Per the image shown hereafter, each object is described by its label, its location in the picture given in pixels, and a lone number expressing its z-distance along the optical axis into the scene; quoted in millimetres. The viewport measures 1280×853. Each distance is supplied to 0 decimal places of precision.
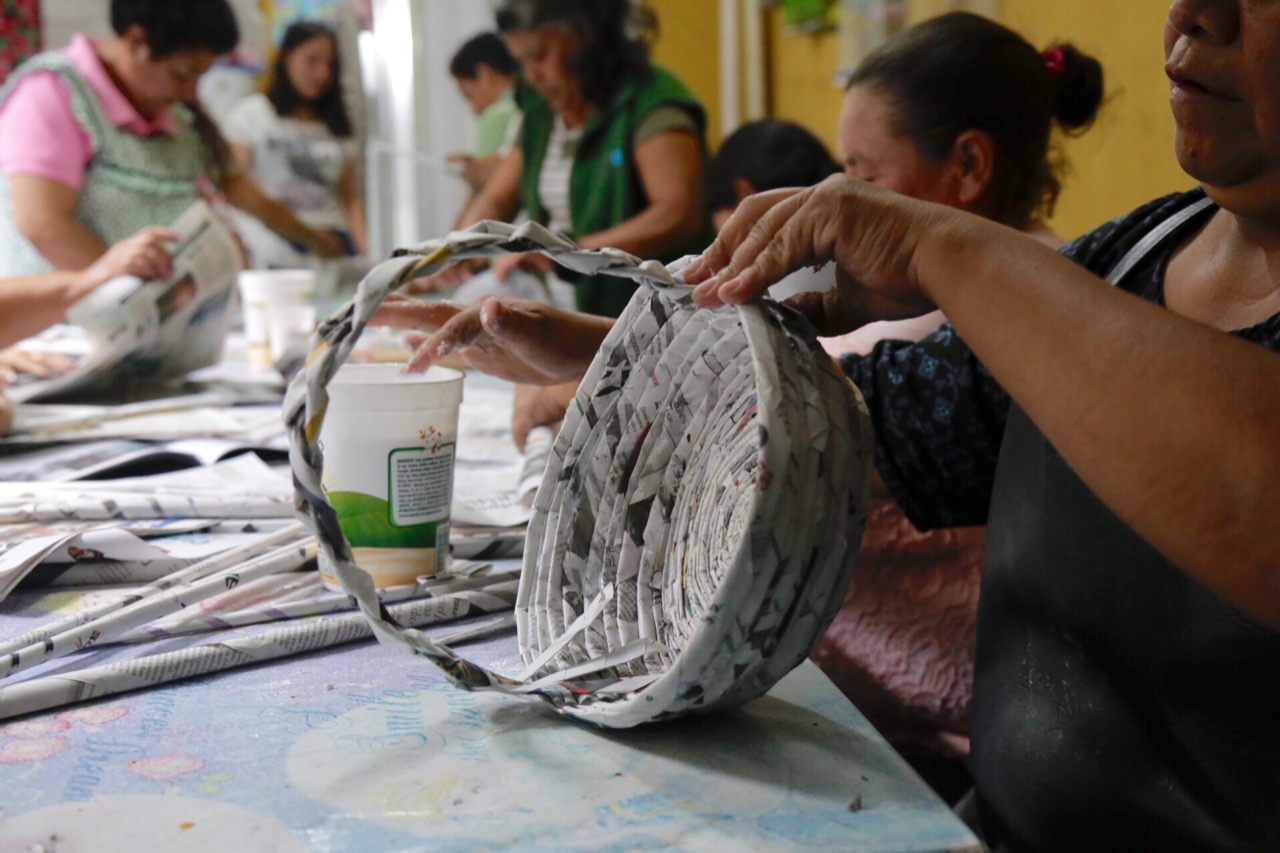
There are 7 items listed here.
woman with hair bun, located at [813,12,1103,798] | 1129
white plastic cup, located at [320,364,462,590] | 801
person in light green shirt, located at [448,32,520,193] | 3697
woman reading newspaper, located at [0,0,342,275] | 2012
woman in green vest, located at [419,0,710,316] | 2309
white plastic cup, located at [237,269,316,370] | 1780
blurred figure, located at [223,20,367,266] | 3695
